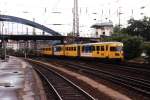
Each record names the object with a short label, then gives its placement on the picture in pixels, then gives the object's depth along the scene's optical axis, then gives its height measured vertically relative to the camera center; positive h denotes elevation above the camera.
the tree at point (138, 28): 104.69 +3.56
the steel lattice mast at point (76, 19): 73.82 +4.01
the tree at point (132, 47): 67.81 -0.54
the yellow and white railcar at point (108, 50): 57.03 -0.82
